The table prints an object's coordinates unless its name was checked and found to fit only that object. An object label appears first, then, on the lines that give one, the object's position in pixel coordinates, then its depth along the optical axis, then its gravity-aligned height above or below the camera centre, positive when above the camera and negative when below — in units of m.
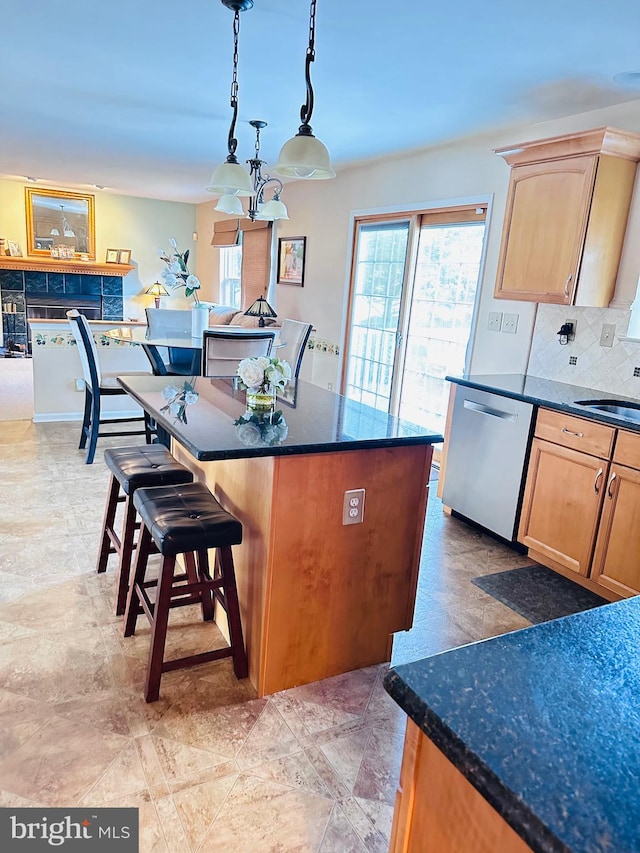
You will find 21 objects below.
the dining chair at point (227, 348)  3.72 -0.41
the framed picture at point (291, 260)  6.37 +0.31
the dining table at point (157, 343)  4.43 -0.48
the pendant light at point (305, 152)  2.19 +0.50
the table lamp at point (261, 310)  6.16 -0.25
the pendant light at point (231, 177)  2.91 +0.52
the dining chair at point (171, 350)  4.63 -0.57
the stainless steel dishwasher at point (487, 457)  3.21 -0.87
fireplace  8.61 -0.39
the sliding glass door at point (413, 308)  4.32 -0.08
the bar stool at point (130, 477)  2.35 -0.79
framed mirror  8.48 +0.71
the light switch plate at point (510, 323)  3.80 -0.12
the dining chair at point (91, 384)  4.10 -0.81
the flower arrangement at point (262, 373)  2.19 -0.32
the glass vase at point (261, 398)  2.25 -0.42
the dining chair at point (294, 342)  4.76 -0.43
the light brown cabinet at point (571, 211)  2.97 +0.51
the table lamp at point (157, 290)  9.31 -0.18
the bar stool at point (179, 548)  1.89 -0.88
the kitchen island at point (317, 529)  1.93 -0.82
